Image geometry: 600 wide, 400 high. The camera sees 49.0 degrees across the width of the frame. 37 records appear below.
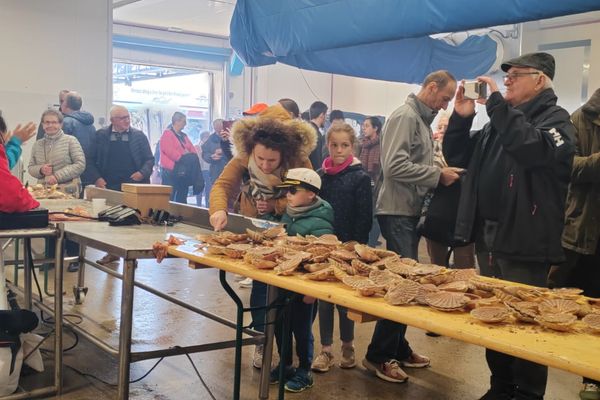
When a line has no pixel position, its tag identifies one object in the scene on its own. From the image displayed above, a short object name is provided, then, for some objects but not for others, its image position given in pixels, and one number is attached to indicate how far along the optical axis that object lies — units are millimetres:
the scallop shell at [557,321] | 1421
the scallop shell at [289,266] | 1907
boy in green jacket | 2652
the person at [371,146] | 6465
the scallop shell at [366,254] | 2059
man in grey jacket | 3109
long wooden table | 1225
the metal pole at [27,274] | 3357
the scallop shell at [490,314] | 1448
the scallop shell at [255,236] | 2375
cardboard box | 3334
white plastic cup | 3543
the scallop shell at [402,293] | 1585
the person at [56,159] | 5285
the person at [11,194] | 2732
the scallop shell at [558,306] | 1536
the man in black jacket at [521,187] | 2320
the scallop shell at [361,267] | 1898
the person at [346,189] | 3135
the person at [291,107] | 4746
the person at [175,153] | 8284
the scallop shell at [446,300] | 1547
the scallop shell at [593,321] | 1423
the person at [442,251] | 3789
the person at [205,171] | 11141
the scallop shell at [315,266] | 1904
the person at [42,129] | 6035
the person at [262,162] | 2867
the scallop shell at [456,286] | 1698
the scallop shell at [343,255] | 2023
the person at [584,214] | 2795
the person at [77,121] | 6004
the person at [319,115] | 5880
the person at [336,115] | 7208
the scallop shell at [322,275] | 1838
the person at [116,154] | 5723
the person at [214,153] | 9172
